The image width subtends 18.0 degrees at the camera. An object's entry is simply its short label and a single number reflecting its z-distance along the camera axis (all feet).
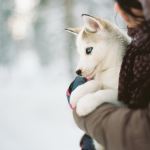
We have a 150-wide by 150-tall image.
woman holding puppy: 2.43
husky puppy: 2.98
